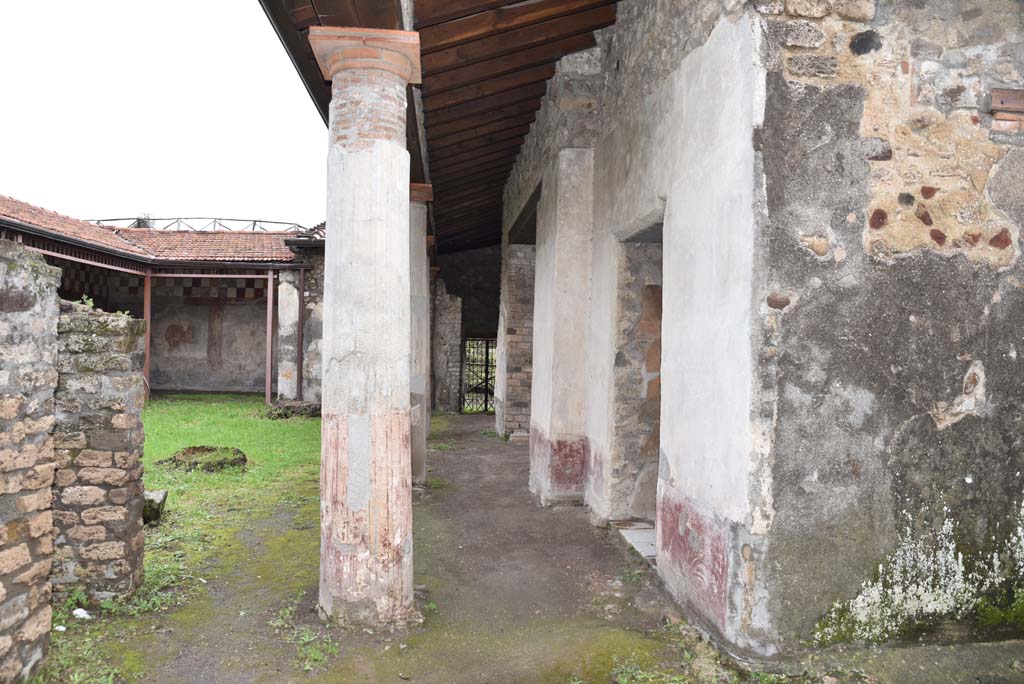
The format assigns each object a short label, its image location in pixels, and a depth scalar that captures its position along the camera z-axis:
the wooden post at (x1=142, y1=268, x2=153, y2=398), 13.47
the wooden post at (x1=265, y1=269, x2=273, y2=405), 13.18
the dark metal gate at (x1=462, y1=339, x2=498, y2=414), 16.02
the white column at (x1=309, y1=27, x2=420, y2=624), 3.32
